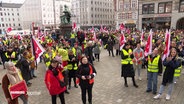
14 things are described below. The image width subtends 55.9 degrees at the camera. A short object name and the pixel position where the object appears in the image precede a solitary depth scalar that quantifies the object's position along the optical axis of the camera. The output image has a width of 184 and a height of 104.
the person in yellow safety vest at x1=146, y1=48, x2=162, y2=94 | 6.64
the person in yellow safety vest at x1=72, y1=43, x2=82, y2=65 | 8.30
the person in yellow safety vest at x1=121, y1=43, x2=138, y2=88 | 7.63
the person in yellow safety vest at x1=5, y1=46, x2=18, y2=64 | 9.80
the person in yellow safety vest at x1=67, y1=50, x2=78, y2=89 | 7.69
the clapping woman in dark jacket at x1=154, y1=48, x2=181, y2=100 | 6.05
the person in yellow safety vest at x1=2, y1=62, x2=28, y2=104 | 4.82
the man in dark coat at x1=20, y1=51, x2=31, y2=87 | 7.93
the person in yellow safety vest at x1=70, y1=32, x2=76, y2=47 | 19.15
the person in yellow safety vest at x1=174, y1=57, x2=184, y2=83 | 6.33
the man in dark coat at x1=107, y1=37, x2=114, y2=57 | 15.22
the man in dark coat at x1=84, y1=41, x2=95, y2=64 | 11.01
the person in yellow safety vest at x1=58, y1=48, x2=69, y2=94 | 7.67
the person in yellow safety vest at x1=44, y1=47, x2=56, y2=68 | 8.88
